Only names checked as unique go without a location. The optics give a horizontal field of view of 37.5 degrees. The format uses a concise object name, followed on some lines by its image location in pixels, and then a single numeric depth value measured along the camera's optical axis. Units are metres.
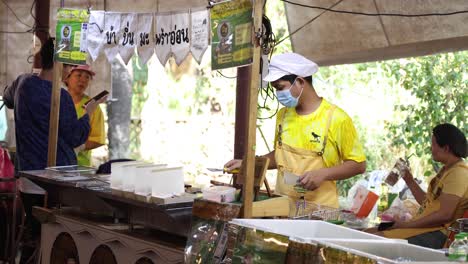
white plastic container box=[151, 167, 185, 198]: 4.11
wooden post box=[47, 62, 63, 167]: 5.71
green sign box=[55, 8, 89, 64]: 5.85
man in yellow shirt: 4.46
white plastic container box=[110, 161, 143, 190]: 4.43
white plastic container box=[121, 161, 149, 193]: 4.29
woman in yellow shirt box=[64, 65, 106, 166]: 6.70
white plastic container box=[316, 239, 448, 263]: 2.61
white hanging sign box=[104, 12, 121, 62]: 6.03
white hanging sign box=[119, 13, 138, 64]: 5.93
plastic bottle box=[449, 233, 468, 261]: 2.46
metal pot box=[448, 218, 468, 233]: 3.44
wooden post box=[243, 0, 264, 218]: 3.70
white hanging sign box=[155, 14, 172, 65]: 5.69
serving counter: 4.09
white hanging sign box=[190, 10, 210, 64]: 5.30
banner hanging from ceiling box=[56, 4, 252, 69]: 5.42
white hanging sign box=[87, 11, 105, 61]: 6.04
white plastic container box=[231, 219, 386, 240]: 3.05
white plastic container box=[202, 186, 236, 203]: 3.84
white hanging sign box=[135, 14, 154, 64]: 5.84
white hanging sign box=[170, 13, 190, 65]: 5.50
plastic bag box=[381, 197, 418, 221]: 5.55
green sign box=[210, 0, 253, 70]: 3.94
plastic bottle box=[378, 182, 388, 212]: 6.85
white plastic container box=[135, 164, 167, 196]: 4.14
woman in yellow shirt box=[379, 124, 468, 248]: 4.63
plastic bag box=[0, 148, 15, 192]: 7.01
